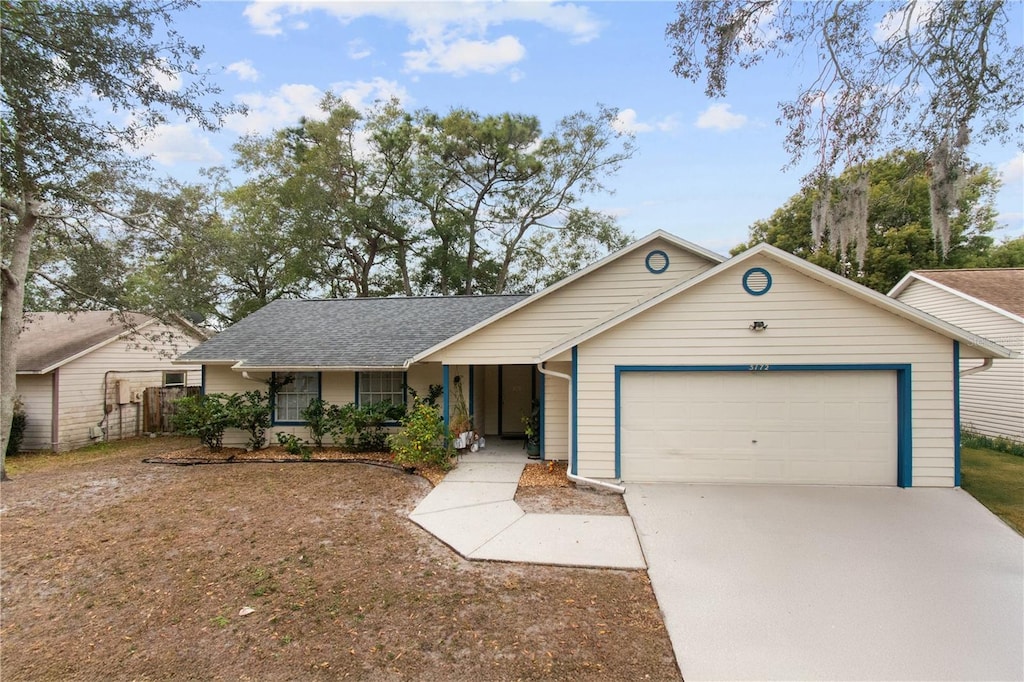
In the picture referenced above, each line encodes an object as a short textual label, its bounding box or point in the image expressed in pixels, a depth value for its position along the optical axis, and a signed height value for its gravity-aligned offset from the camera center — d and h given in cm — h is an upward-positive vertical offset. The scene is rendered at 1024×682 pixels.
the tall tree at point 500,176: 2319 +869
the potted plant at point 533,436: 959 -200
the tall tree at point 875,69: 539 +344
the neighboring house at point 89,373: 1203 -88
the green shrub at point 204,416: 1030 -167
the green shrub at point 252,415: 1033 -165
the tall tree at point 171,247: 1072 +238
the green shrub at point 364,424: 1011 -184
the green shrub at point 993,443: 991 -241
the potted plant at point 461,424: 982 -183
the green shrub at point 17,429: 1182 -223
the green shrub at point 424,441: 877 -192
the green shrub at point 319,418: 1039 -174
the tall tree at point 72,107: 723 +433
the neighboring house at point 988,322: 1063 +44
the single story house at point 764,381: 698 -66
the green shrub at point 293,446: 1029 -234
